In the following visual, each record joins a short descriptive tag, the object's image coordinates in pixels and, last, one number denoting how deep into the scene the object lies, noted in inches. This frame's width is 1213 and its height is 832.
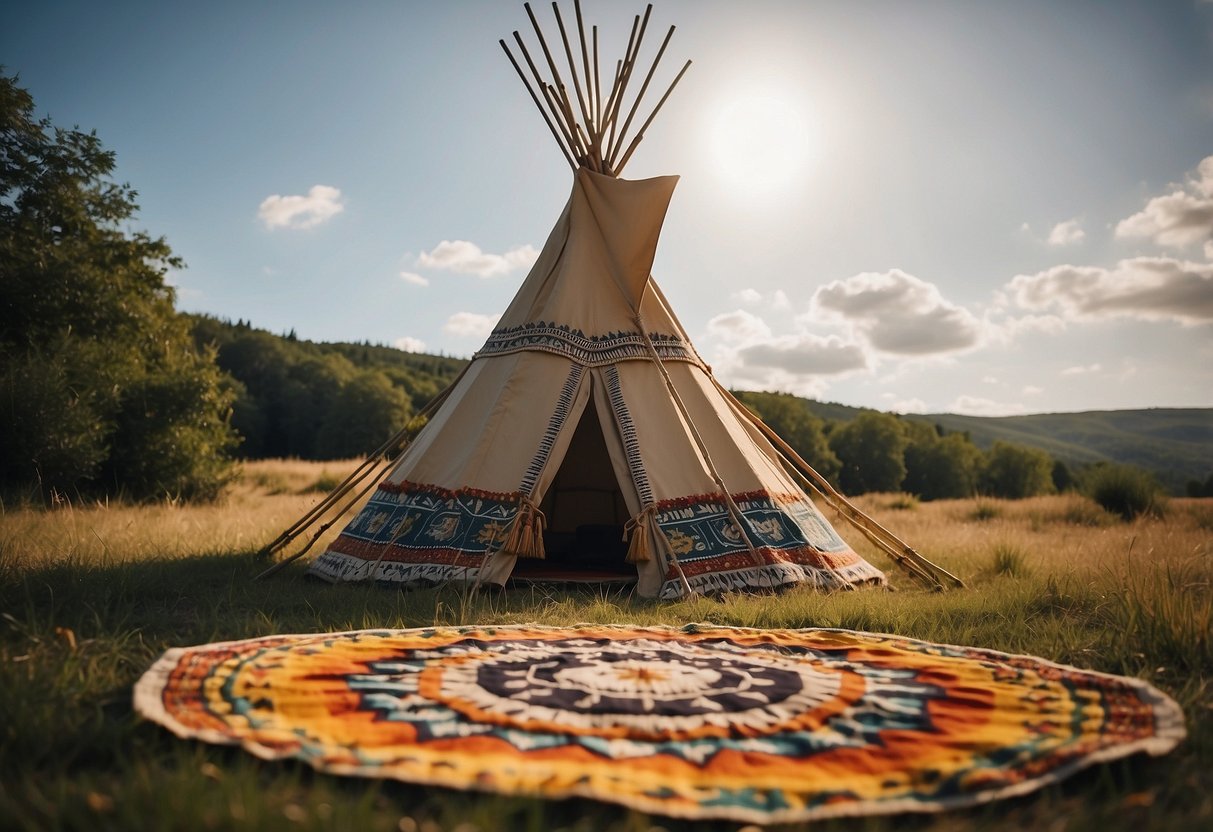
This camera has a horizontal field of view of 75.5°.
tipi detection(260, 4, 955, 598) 176.1
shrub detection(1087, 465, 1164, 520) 358.3
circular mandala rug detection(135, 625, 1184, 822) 64.3
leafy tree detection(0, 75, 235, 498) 337.4
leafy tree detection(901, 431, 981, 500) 1414.9
